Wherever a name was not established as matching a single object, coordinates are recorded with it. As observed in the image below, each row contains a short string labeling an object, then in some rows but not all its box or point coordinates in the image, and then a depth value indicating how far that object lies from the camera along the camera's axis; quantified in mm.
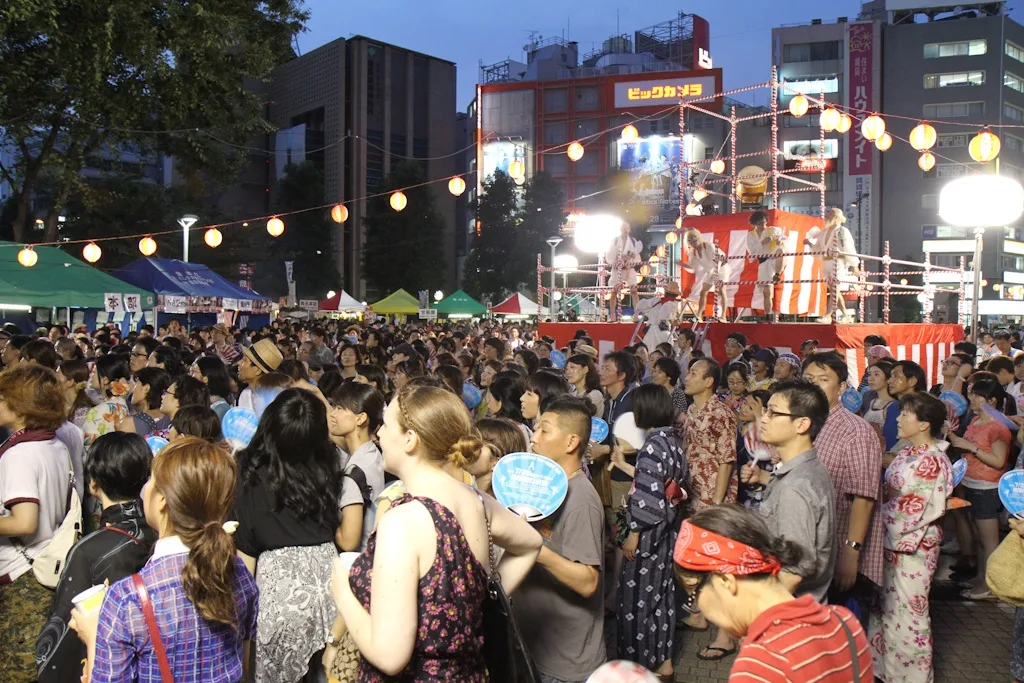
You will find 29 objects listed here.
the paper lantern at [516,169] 18256
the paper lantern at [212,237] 18375
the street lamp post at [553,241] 40022
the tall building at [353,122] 47562
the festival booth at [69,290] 13539
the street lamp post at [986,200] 13914
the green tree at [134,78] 14133
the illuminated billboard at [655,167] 50656
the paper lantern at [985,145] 12188
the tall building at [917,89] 50688
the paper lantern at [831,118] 14297
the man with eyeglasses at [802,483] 3314
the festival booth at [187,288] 16734
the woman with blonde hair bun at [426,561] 1952
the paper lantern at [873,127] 13547
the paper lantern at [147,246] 18844
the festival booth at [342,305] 32031
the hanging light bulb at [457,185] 18375
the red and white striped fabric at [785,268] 16172
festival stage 12516
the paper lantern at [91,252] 17995
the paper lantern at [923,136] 13562
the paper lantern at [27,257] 14023
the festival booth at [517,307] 30328
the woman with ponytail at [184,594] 2102
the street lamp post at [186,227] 22775
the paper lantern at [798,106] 15339
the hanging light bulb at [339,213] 18719
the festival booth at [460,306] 28822
